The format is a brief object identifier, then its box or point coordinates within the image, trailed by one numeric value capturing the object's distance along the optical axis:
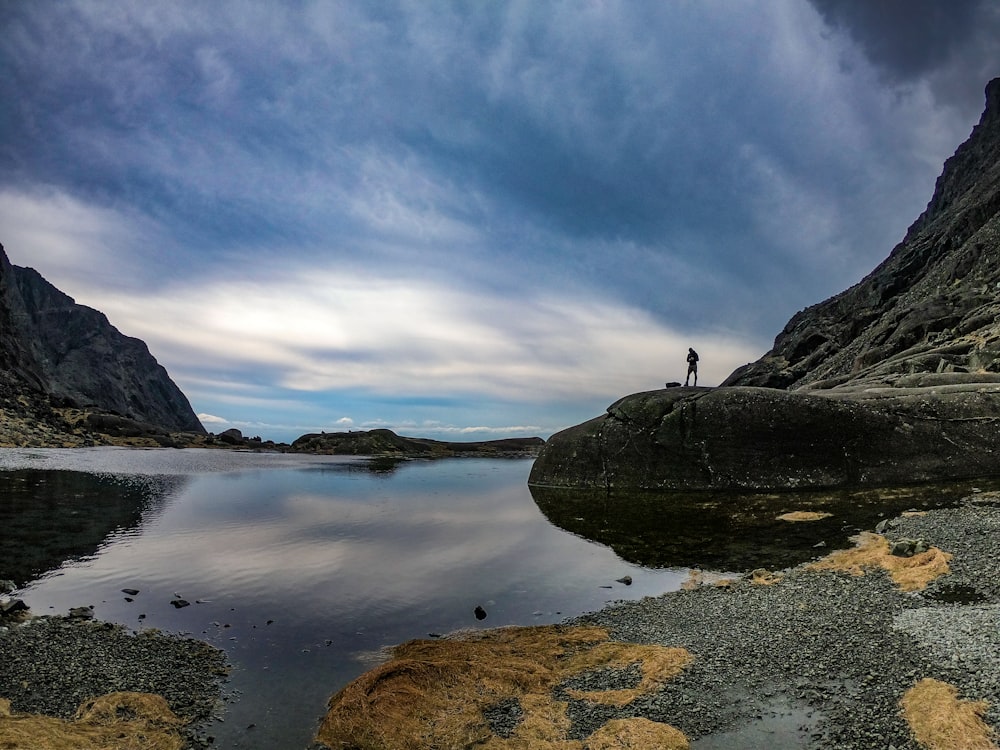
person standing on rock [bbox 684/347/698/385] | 40.28
